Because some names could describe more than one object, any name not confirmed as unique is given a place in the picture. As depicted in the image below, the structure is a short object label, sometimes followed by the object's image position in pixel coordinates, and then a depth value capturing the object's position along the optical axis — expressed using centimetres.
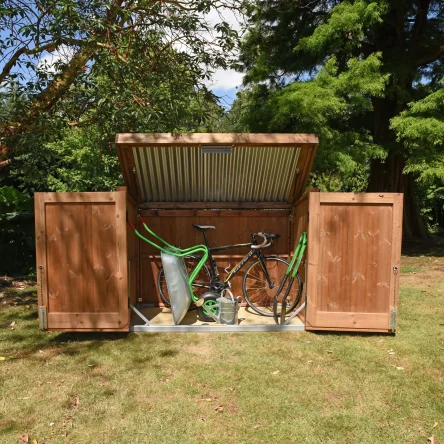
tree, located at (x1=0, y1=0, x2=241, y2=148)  532
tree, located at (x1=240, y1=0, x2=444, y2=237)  980
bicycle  536
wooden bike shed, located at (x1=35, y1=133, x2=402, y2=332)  444
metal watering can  487
